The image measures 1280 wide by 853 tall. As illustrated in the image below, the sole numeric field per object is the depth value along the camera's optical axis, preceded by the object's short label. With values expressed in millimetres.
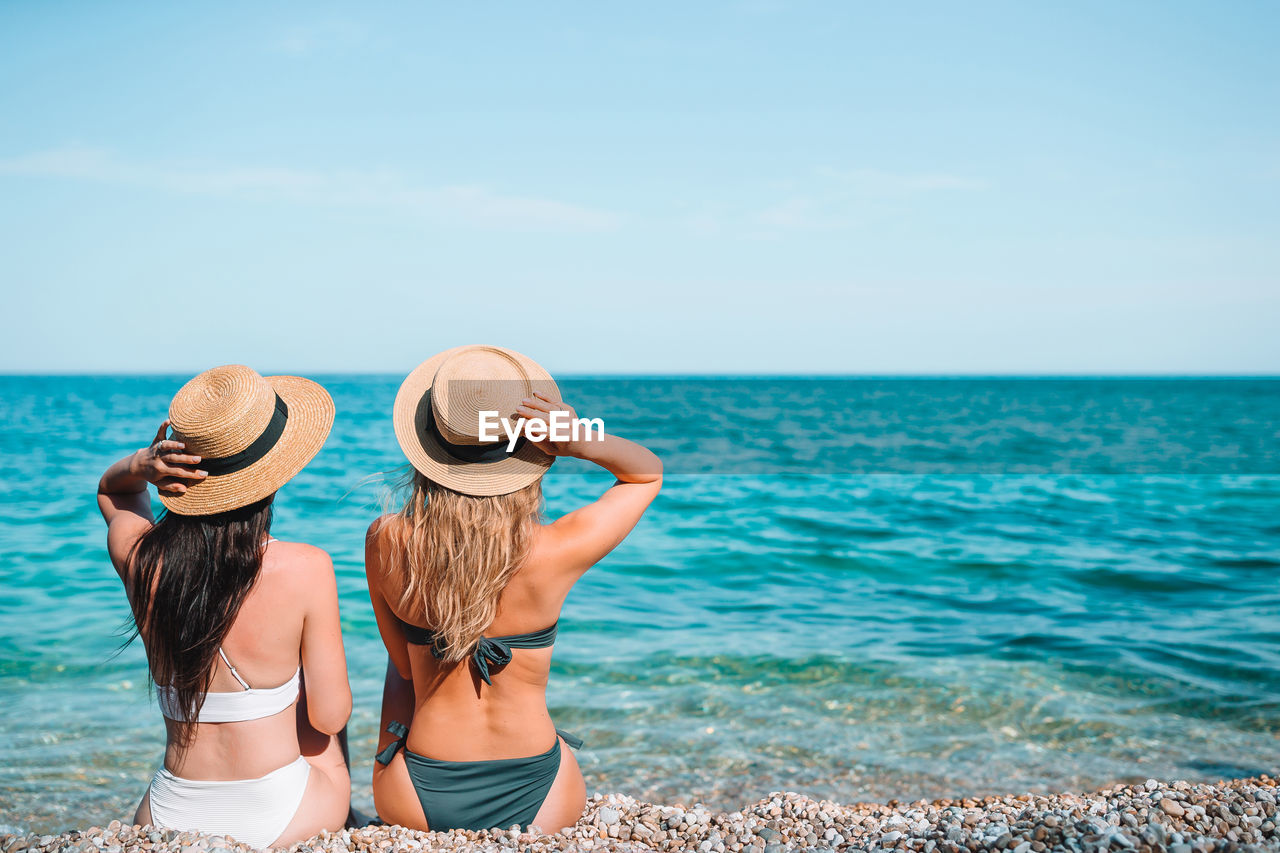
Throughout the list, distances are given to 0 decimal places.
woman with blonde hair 2508
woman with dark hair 2344
